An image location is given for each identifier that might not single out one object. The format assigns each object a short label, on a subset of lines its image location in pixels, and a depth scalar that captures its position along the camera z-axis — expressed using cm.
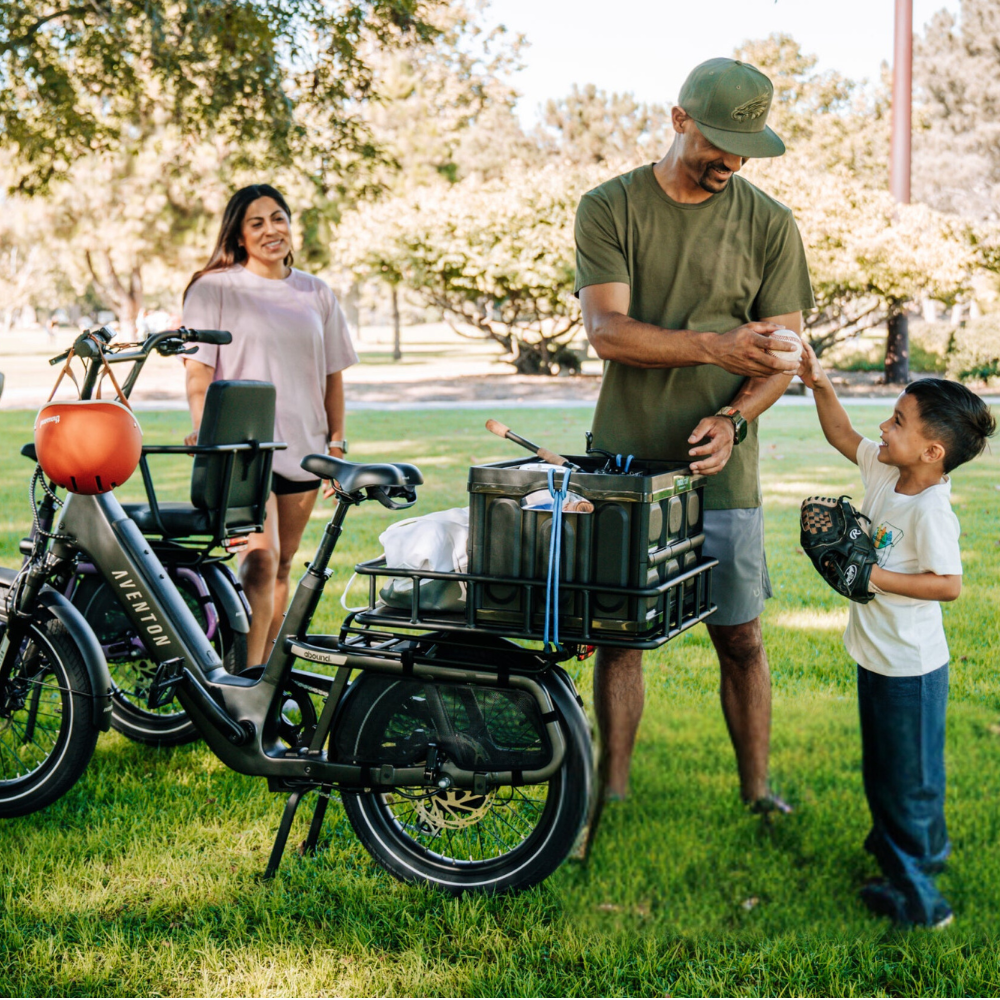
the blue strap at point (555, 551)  275
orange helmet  338
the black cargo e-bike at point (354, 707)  316
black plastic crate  274
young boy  305
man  336
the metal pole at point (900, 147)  2031
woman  475
